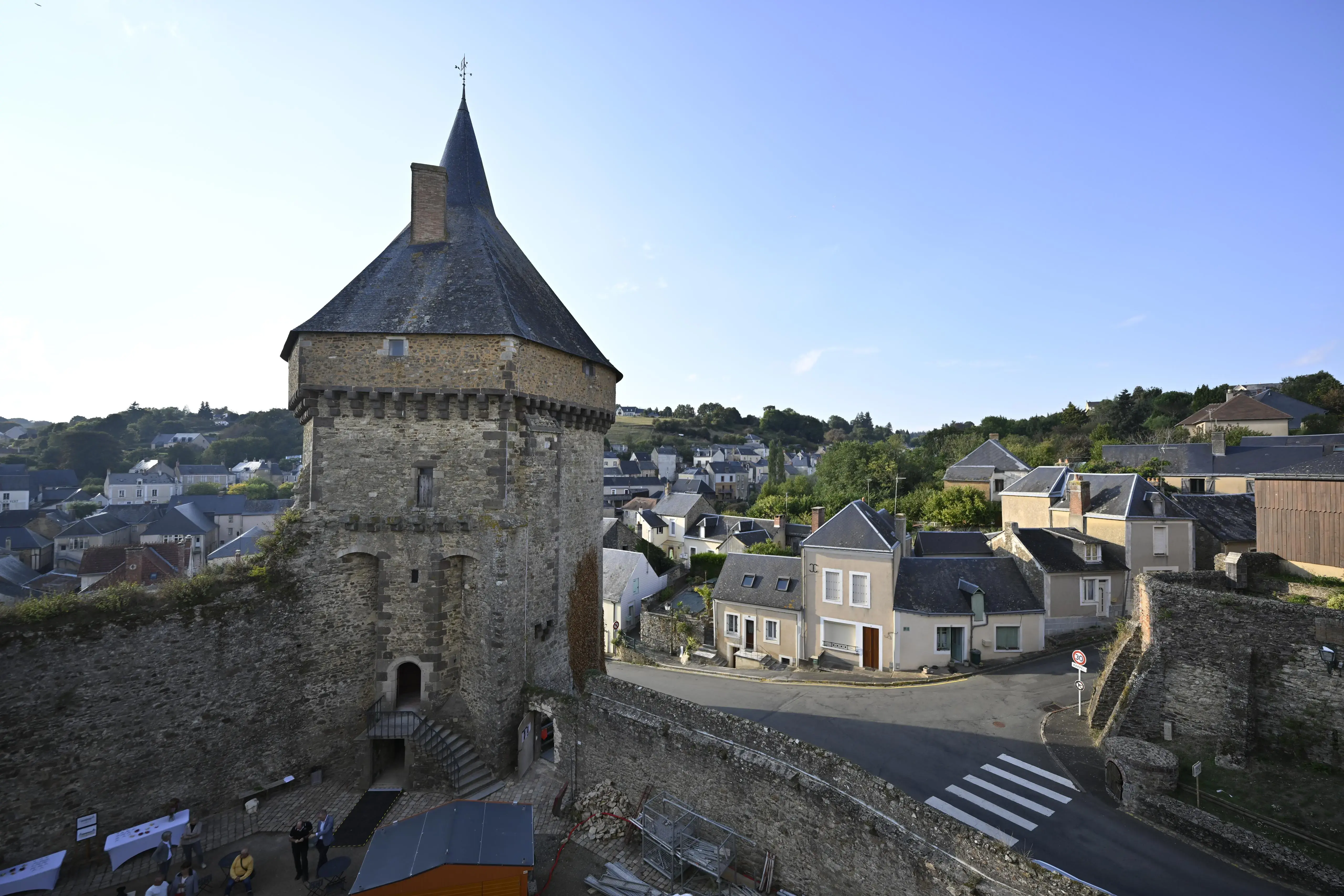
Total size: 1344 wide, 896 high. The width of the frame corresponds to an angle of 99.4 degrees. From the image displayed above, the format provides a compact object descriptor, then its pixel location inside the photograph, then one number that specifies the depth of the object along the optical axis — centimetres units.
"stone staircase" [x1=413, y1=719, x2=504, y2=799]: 1108
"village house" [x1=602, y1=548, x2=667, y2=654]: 2975
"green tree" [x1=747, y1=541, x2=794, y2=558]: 3091
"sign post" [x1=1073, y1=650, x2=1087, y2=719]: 1441
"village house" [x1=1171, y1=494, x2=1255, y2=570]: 2156
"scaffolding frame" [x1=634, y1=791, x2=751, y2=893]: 906
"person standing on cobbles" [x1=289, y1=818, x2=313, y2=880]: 907
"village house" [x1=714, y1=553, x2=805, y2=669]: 2214
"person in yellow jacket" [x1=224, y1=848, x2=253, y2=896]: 864
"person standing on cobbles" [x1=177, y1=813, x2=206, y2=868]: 913
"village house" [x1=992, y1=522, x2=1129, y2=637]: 2064
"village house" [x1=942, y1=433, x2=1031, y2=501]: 3869
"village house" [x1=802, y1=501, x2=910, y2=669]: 2020
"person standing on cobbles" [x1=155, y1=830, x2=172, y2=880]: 913
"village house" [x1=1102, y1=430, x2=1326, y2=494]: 3269
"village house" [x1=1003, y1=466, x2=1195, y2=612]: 2134
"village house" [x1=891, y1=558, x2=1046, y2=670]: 1972
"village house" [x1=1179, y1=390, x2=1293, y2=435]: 4606
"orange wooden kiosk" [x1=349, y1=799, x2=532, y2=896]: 783
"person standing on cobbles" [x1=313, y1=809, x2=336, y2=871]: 922
